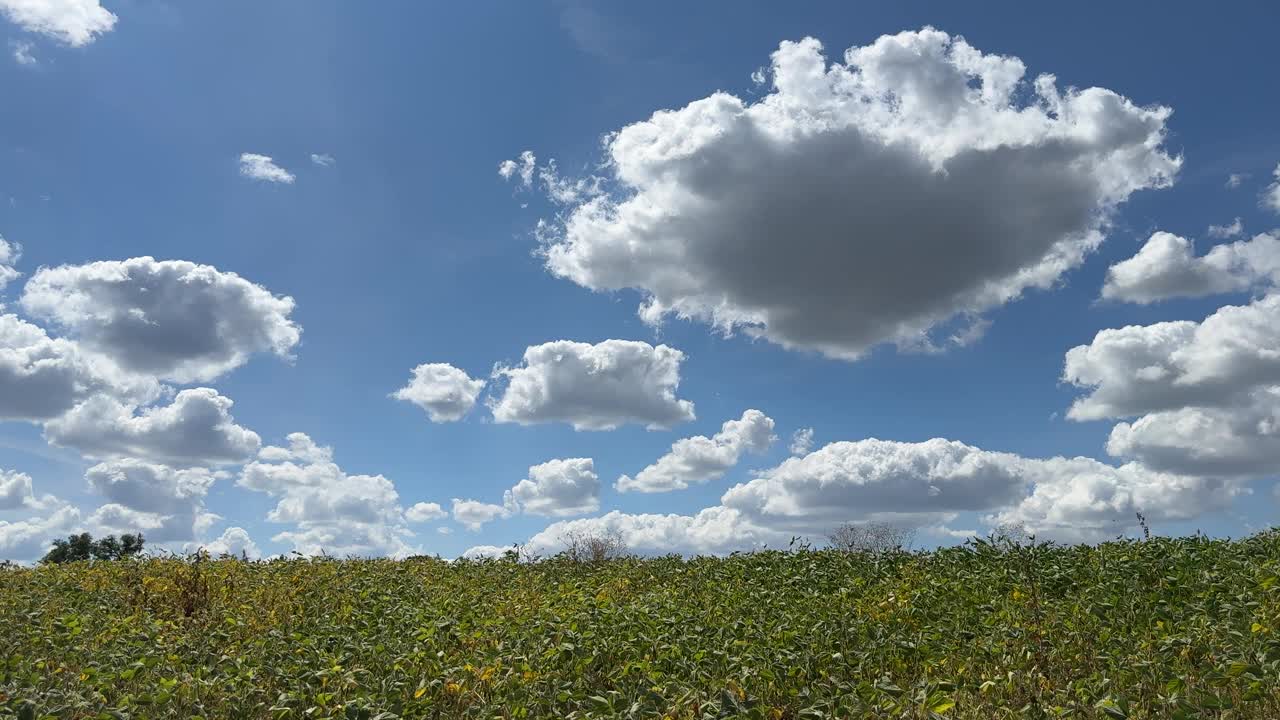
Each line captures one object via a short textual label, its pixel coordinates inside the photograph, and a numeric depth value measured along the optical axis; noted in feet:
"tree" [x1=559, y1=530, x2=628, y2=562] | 75.63
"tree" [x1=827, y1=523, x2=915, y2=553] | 62.59
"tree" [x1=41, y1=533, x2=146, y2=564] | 92.25
